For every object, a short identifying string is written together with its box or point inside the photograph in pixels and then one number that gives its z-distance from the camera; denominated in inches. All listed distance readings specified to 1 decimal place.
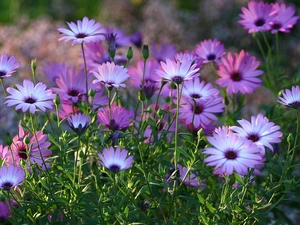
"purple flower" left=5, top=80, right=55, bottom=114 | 81.1
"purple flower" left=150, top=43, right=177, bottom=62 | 96.0
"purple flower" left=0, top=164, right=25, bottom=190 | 79.1
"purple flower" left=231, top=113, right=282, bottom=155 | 80.6
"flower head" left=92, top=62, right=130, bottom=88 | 82.2
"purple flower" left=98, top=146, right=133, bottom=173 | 78.4
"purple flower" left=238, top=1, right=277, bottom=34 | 91.2
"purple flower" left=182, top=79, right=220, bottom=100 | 84.1
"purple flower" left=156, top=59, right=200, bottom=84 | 81.2
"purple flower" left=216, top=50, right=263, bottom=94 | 88.3
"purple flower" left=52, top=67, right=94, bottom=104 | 87.2
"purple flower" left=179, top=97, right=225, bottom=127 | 85.4
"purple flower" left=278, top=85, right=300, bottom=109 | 82.0
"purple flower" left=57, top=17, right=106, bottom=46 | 84.7
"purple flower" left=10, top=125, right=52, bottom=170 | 83.1
